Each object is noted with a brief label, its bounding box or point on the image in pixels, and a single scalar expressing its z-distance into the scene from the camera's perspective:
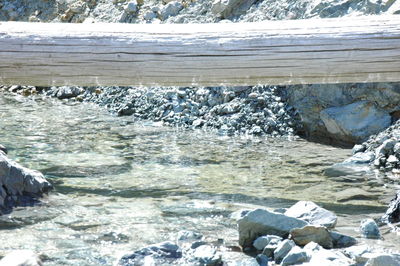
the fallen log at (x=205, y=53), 8.09
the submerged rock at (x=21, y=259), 4.82
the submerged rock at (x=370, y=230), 6.15
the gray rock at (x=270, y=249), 5.66
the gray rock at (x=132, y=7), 15.66
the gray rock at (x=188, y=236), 6.07
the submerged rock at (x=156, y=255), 5.48
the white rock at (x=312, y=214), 6.25
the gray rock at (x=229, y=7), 13.61
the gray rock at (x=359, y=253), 5.40
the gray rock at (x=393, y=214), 6.60
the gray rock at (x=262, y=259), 5.55
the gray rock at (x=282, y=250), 5.53
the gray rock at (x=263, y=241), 5.80
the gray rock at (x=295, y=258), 5.37
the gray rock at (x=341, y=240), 5.88
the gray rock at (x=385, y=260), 4.98
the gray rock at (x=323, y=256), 5.25
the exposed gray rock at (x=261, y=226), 5.95
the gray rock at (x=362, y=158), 9.00
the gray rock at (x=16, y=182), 6.97
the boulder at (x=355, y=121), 10.02
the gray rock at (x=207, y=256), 5.46
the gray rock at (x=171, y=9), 14.85
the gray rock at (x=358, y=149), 9.48
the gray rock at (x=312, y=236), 5.77
